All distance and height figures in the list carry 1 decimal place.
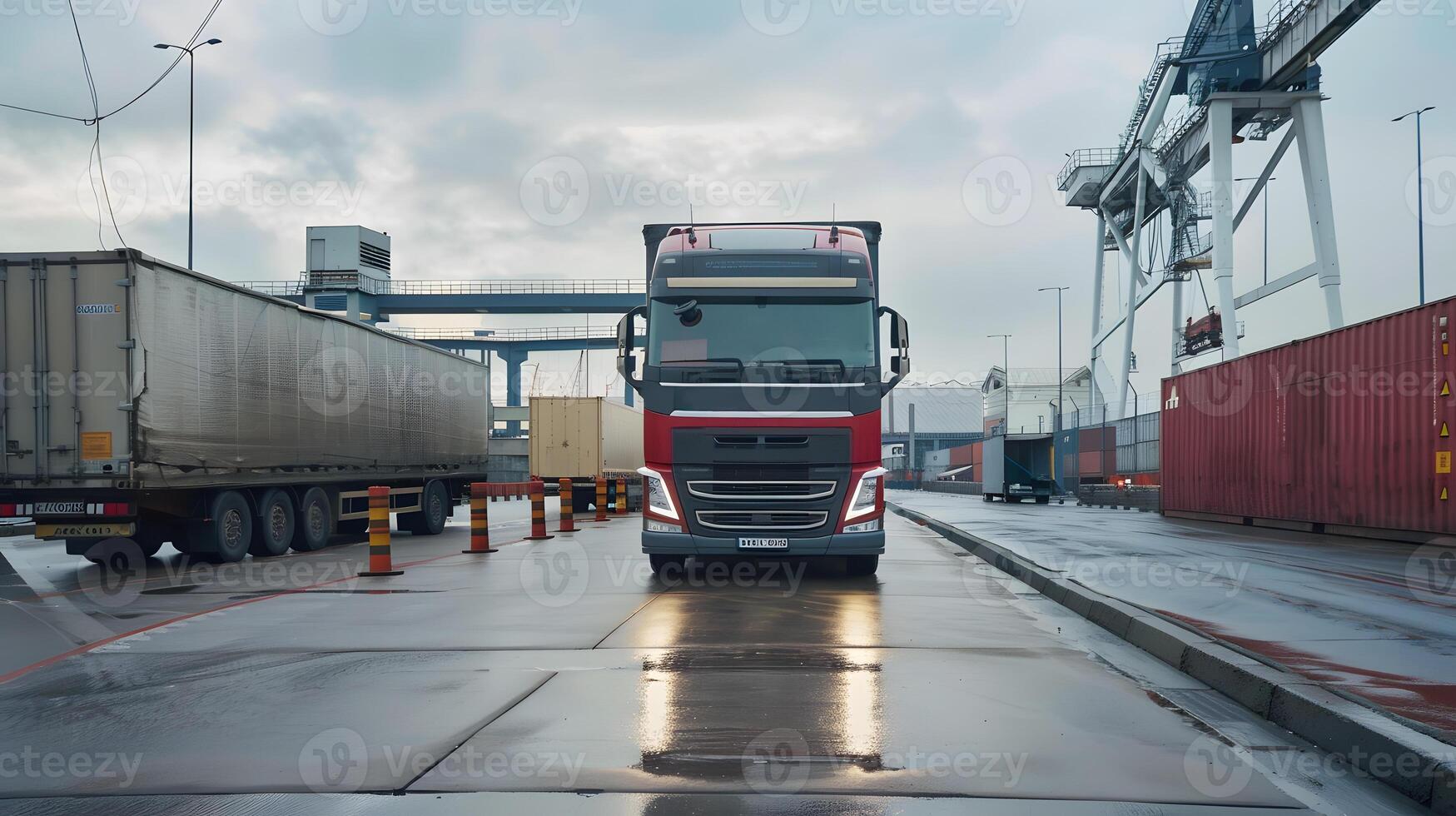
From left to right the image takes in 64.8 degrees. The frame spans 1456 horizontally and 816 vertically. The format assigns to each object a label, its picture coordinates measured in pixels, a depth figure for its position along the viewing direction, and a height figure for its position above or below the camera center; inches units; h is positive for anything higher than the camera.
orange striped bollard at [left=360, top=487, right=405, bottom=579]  496.4 -46.1
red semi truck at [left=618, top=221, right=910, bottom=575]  436.8 +8.6
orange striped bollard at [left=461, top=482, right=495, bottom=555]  631.2 -50.2
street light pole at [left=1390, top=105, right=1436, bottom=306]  1223.2 +223.1
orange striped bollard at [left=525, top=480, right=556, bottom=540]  750.5 -51.9
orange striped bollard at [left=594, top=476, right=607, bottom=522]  1053.0 -64.2
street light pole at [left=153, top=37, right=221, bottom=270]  1168.0 +333.3
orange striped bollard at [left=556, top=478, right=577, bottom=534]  848.3 -62.4
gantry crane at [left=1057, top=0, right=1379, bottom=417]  1418.6 +431.9
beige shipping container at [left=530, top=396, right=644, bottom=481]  1200.8 -4.3
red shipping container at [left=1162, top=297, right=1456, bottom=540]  672.4 -1.9
